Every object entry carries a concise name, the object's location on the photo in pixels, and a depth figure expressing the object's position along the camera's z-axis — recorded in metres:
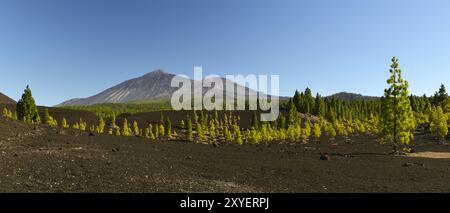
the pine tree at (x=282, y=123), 116.34
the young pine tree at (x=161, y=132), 108.60
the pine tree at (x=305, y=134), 93.79
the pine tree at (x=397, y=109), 44.56
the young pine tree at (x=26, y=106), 74.69
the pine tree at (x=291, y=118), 115.81
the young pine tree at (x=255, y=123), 116.38
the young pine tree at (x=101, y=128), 110.08
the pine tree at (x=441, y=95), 119.32
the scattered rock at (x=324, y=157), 31.39
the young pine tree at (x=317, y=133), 97.39
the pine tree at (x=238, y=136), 86.76
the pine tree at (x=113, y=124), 124.45
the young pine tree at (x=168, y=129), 107.54
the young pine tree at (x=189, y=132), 100.97
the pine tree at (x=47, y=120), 91.43
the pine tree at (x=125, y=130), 104.54
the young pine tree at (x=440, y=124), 69.25
